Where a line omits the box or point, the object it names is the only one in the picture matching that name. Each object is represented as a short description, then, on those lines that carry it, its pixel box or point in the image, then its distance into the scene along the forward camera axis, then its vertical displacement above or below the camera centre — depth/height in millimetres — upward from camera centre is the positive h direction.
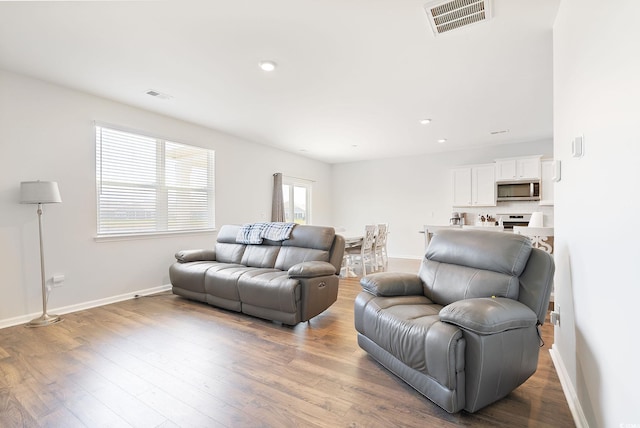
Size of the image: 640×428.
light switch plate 2160 +282
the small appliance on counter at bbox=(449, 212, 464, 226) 6893 -214
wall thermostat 1615 +348
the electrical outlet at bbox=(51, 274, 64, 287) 3383 -769
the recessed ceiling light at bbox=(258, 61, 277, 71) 2938 +1474
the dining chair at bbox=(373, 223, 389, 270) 6021 -735
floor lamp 2993 +153
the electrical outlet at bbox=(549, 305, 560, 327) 2191 -806
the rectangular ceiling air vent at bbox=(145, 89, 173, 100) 3615 +1477
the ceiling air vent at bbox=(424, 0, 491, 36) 2127 +1480
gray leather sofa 2941 -706
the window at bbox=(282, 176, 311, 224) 7234 +298
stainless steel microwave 6086 +403
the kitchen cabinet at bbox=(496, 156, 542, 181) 5953 +849
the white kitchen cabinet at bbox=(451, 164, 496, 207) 6457 +535
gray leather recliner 1577 -670
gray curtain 6512 +248
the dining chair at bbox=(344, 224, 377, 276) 5500 -699
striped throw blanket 3856 -284
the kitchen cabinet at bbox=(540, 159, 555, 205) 5918 +569
